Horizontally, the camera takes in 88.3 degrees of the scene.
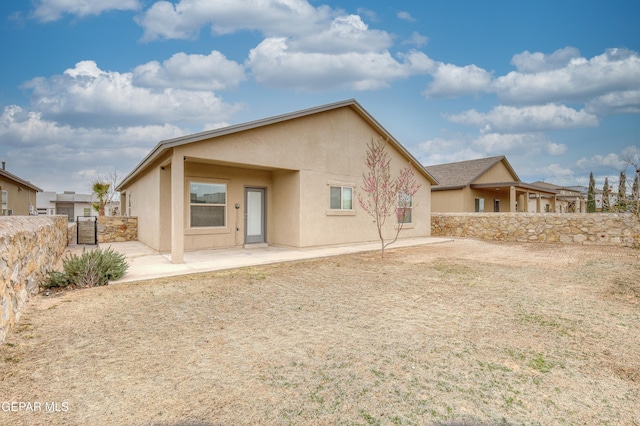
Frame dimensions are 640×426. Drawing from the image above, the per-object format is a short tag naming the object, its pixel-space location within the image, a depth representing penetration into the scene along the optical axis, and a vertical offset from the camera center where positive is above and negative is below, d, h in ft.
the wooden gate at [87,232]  44.42 -2.81
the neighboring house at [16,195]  56.24 +3.25
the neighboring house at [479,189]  69.56 +5.03
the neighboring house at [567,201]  92.81 +3.30
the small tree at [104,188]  74.30 +5.55
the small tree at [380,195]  42.06 +2.17
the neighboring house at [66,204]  122.42 +2.92
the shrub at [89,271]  20.13 -3.82
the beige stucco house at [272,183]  33.68 +3.32
